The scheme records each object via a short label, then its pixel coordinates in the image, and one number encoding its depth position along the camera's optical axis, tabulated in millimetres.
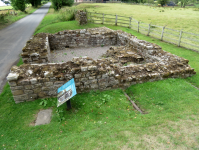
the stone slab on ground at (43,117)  4873
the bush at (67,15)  22234
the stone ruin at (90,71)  5781
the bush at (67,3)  32994
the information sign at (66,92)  4682
